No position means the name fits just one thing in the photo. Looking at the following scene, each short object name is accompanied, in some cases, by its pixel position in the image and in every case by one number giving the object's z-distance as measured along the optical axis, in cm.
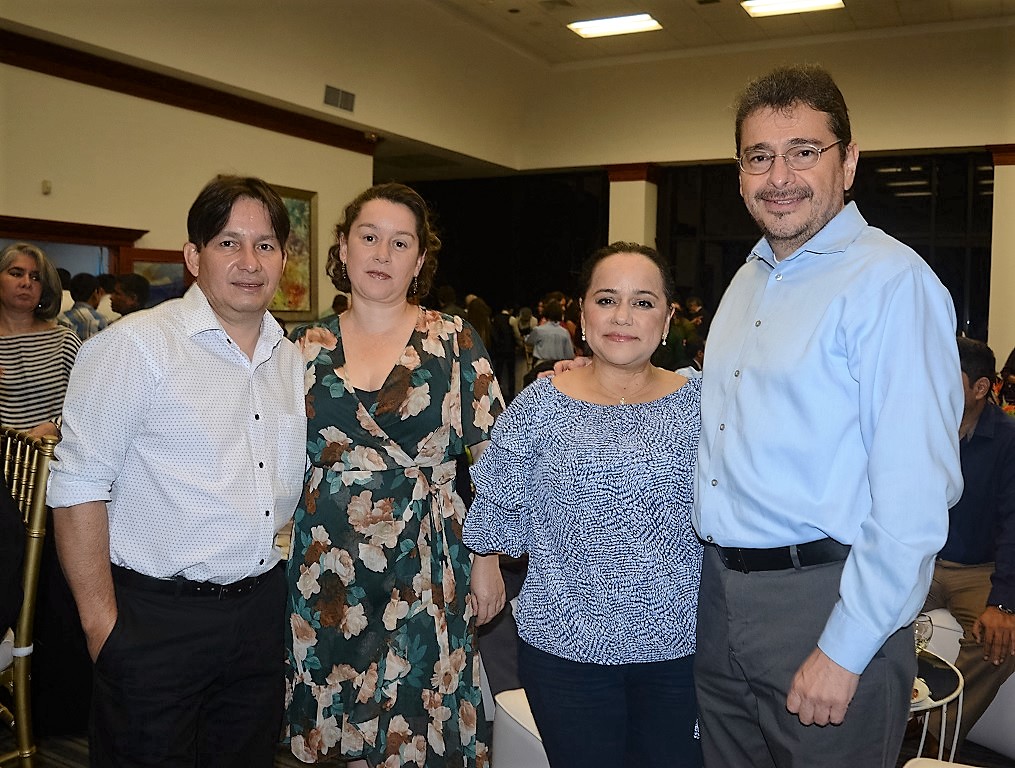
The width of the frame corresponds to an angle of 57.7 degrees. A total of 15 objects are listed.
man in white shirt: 197
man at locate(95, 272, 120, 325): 757
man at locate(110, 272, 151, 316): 755
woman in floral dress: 238
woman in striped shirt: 441
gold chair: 249
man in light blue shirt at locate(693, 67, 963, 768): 155
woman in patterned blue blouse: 202
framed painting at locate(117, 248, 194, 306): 896
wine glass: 312
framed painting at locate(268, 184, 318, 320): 1086
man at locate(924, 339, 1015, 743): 340
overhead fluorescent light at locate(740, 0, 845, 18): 1142
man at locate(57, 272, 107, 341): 686
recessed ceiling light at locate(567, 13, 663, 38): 1233
